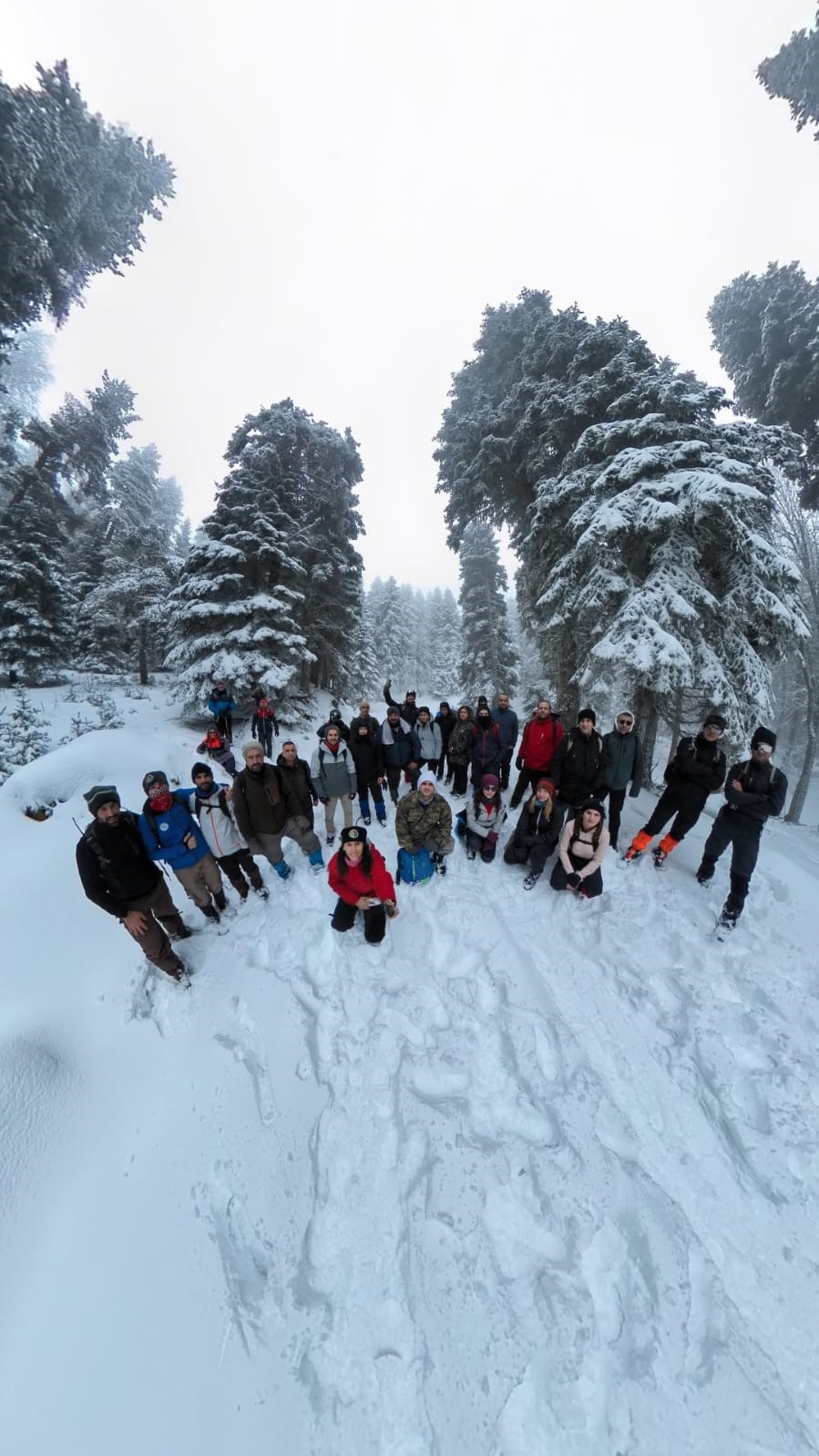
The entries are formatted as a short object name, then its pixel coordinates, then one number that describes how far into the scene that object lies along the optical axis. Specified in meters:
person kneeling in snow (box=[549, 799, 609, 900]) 5.25
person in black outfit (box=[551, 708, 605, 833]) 6.20
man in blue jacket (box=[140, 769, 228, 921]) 4.59
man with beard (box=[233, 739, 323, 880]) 5.41
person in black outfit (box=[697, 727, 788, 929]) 5.05
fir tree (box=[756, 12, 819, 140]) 11.03
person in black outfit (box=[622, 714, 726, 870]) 5.71
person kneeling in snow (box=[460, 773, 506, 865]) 6.14
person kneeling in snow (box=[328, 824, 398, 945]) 4.67
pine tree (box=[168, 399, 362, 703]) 12.50
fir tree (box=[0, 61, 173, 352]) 9.78
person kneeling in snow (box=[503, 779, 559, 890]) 5.79
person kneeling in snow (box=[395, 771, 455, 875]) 5.73
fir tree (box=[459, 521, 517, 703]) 24.02
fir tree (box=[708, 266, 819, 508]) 13.85
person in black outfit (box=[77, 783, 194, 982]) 4.05
